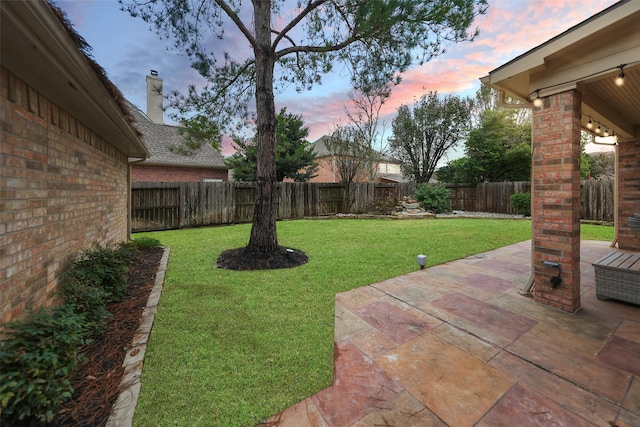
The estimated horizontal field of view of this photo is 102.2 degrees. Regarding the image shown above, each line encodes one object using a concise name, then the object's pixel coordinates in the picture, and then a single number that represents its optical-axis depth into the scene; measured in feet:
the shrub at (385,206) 41.50
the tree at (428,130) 62.49
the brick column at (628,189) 16.01
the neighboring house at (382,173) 75.82
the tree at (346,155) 42.37
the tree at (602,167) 66.69
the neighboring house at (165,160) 44.80
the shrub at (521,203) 38.57
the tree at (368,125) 48.34
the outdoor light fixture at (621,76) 8.11
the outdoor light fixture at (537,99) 9.84
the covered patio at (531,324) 5.28
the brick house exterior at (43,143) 5.20
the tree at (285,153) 53.31
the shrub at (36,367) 4.03
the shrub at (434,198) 44.06
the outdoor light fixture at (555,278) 9.48
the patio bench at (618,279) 9.64
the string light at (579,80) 8.14
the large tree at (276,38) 14.38
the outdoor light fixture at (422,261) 14.20
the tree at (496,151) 54.34
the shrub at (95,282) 8.13
